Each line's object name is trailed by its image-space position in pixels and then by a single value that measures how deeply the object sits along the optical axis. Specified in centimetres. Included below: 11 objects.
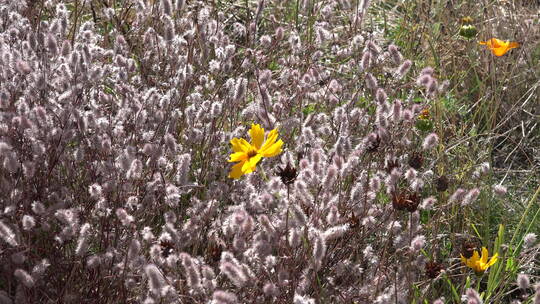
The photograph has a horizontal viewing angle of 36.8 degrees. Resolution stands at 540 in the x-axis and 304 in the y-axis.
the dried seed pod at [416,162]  257
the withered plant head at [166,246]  226
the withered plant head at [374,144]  254
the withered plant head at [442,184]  267
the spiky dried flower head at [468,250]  240
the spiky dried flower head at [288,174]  219
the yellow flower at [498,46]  354
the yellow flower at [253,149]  235
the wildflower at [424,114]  332
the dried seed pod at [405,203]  226
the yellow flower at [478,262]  236
